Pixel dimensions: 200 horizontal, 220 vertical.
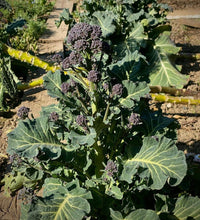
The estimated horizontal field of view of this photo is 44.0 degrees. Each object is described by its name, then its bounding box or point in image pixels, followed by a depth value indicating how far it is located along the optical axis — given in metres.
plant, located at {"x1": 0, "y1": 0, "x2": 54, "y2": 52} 5.81
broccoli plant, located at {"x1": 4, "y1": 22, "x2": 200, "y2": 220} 1.79
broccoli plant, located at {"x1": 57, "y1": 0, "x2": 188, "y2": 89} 4.41
